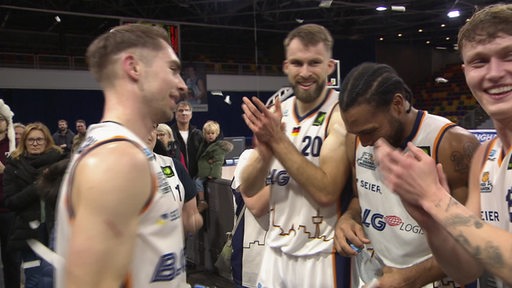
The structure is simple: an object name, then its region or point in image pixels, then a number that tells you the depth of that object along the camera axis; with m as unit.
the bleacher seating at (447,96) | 21.19
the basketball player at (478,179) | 1.43
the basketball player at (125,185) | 1.32
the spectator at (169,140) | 5.26
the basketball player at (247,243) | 3.60
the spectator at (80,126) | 11.43
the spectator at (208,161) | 5.90
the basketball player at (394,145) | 2.01
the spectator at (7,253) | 4.73
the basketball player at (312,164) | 2.26
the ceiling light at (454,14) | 19.27
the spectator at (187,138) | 6.10
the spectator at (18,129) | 7.03
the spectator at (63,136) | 11.45
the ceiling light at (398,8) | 17.49
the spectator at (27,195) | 4.36
